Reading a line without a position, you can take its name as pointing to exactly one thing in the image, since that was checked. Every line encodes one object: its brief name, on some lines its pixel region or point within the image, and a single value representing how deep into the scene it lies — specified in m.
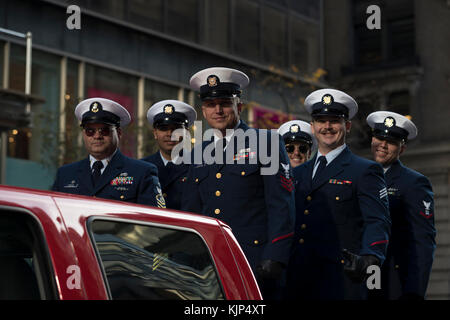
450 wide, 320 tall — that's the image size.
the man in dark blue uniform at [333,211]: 5.86
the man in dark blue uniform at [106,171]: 6.04
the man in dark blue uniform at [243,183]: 5.32
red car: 2.79
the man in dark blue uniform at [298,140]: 7.89
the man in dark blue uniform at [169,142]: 7.12
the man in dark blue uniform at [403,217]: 6.65
